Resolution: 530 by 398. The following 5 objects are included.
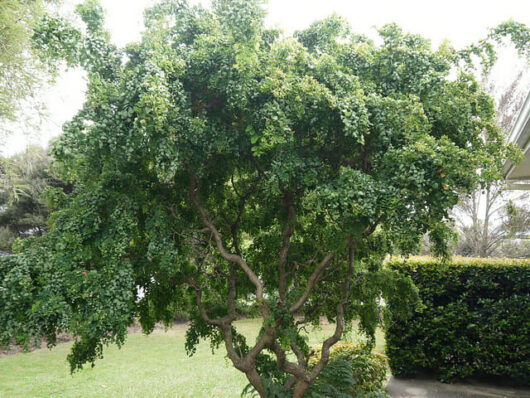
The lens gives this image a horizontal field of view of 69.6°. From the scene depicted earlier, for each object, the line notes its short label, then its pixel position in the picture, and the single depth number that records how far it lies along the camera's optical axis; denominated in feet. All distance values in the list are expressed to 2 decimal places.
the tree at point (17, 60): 29.22
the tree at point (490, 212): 48.44
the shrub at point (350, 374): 17.43
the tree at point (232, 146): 11.09
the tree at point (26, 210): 47.52
